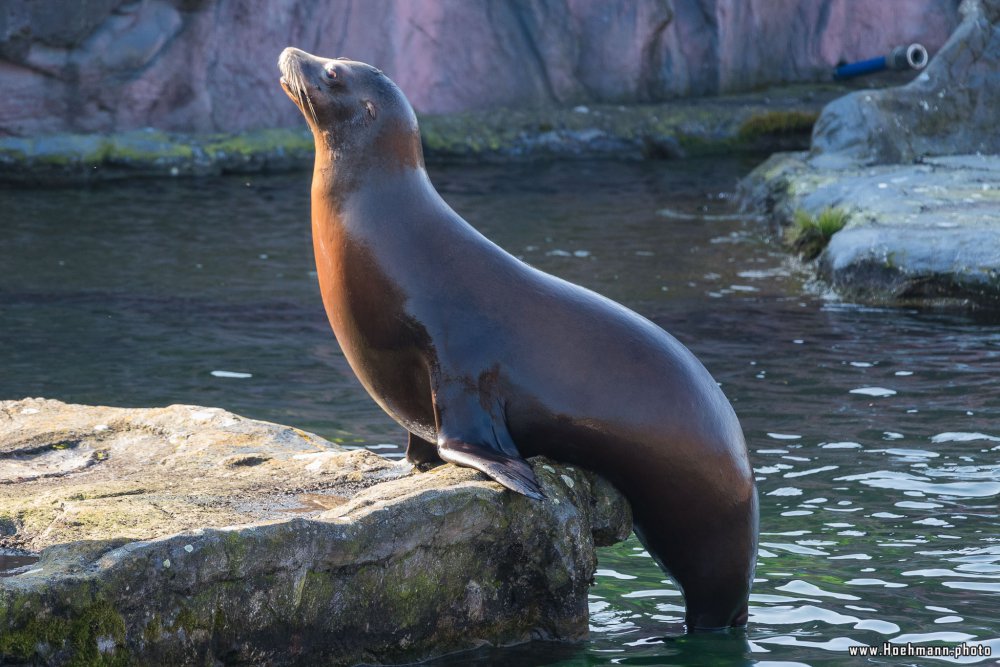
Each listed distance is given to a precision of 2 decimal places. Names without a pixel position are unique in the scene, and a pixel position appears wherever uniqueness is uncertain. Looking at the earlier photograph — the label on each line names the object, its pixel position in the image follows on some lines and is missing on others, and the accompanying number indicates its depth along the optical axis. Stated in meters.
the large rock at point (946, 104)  29.37
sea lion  8.56
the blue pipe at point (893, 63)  41.56
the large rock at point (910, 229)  19.98
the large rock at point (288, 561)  6.70
